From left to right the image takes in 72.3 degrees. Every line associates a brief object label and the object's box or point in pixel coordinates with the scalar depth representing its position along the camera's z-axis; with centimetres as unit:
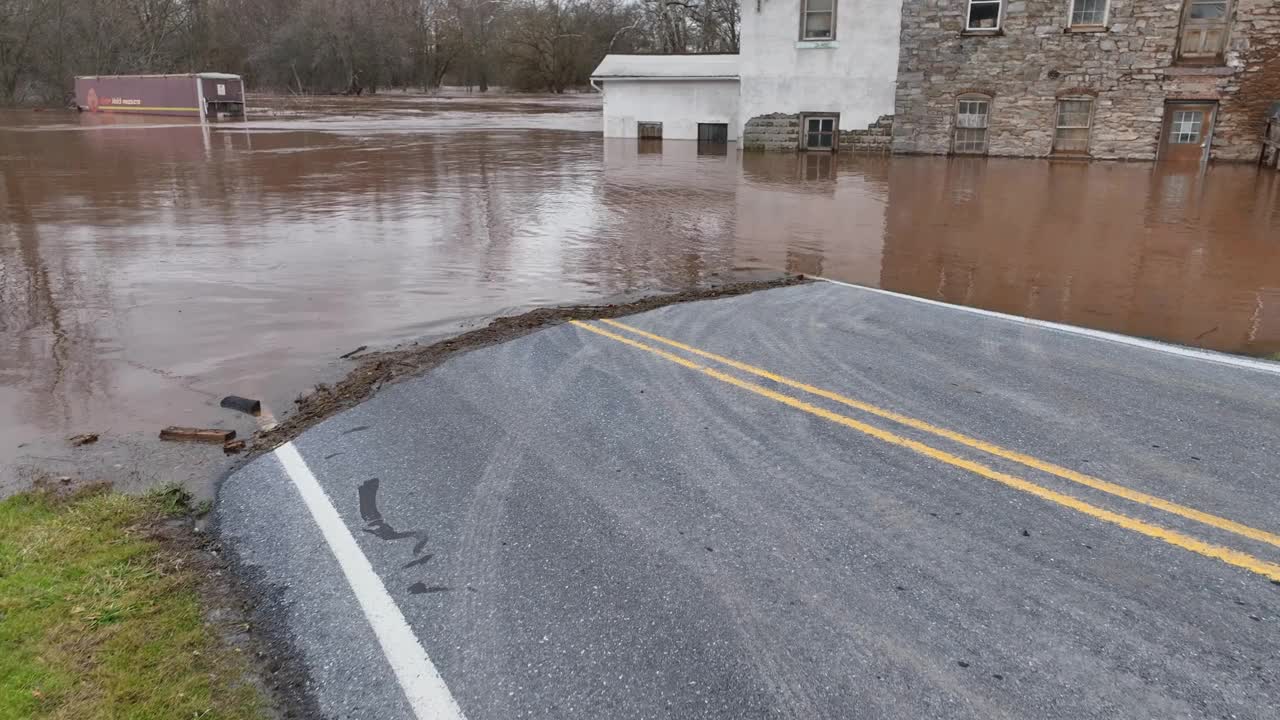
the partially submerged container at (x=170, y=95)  4625
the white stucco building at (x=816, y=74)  2511
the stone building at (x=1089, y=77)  2177
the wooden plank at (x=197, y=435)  568
